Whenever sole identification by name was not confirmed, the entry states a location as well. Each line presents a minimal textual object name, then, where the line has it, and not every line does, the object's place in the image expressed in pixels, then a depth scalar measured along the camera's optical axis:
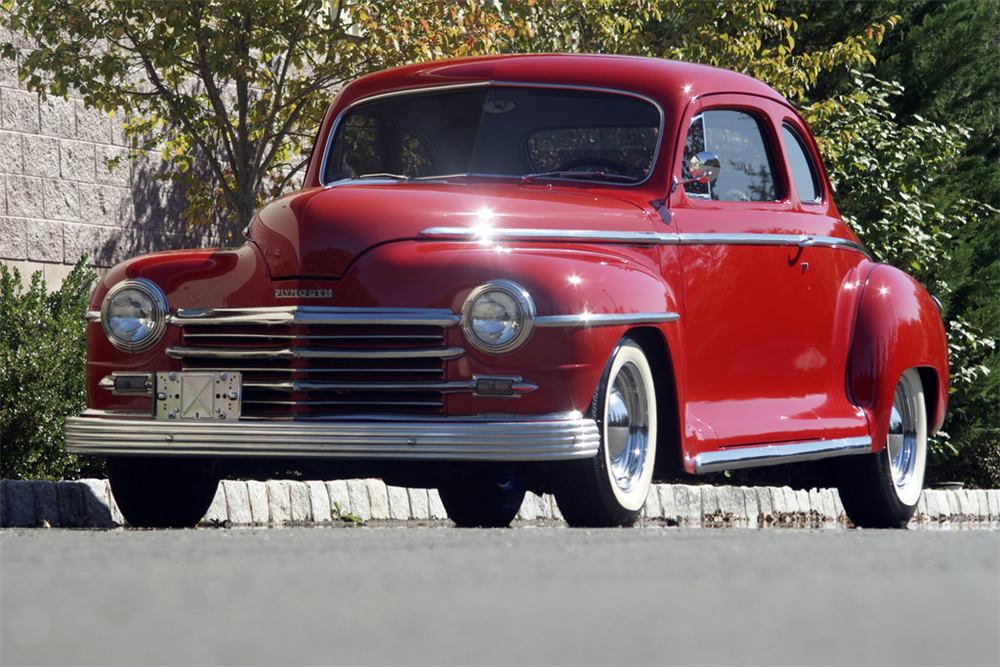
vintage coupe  11.30
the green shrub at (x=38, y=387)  17.22
